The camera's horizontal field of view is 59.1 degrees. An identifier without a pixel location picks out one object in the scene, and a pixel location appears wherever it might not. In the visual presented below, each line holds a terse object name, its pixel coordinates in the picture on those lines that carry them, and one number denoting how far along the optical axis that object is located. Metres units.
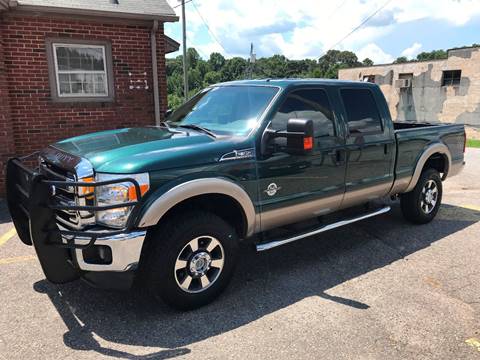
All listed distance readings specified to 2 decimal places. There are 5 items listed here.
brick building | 7.53
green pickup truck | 3.11
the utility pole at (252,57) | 21.24
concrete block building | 27.34
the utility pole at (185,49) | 22.21
